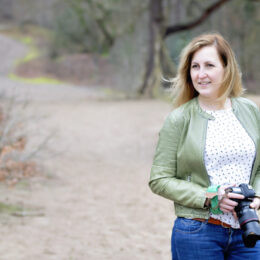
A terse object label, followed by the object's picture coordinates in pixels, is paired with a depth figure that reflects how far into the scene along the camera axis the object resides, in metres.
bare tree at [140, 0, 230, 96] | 22.91
